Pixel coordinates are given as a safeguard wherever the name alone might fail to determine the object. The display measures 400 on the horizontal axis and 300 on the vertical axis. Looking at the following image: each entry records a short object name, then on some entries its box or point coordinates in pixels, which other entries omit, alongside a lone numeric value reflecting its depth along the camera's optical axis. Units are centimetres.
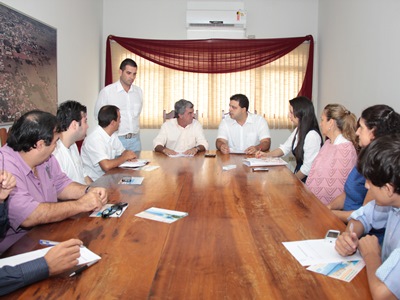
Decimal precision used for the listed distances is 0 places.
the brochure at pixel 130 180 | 246
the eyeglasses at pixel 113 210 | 175
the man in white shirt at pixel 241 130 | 400
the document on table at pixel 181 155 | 365
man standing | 420
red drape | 559
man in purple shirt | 161
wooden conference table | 109
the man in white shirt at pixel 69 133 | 261
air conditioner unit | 556
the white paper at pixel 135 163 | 304
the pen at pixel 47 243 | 140
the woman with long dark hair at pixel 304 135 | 315
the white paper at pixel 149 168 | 295
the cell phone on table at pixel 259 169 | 293
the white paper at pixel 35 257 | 123
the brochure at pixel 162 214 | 171
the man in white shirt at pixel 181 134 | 415
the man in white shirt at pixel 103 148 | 306
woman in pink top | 251
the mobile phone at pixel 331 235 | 145
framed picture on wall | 304
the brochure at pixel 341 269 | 119
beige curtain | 574
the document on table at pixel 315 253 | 129
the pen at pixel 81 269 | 117
